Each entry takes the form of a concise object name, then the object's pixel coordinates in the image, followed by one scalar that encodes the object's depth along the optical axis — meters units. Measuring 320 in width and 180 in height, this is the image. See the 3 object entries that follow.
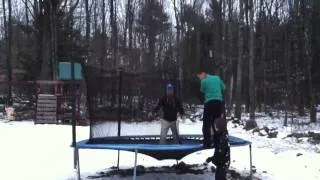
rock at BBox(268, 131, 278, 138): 20.25
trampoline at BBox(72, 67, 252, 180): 10.28
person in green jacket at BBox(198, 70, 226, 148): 9.88
